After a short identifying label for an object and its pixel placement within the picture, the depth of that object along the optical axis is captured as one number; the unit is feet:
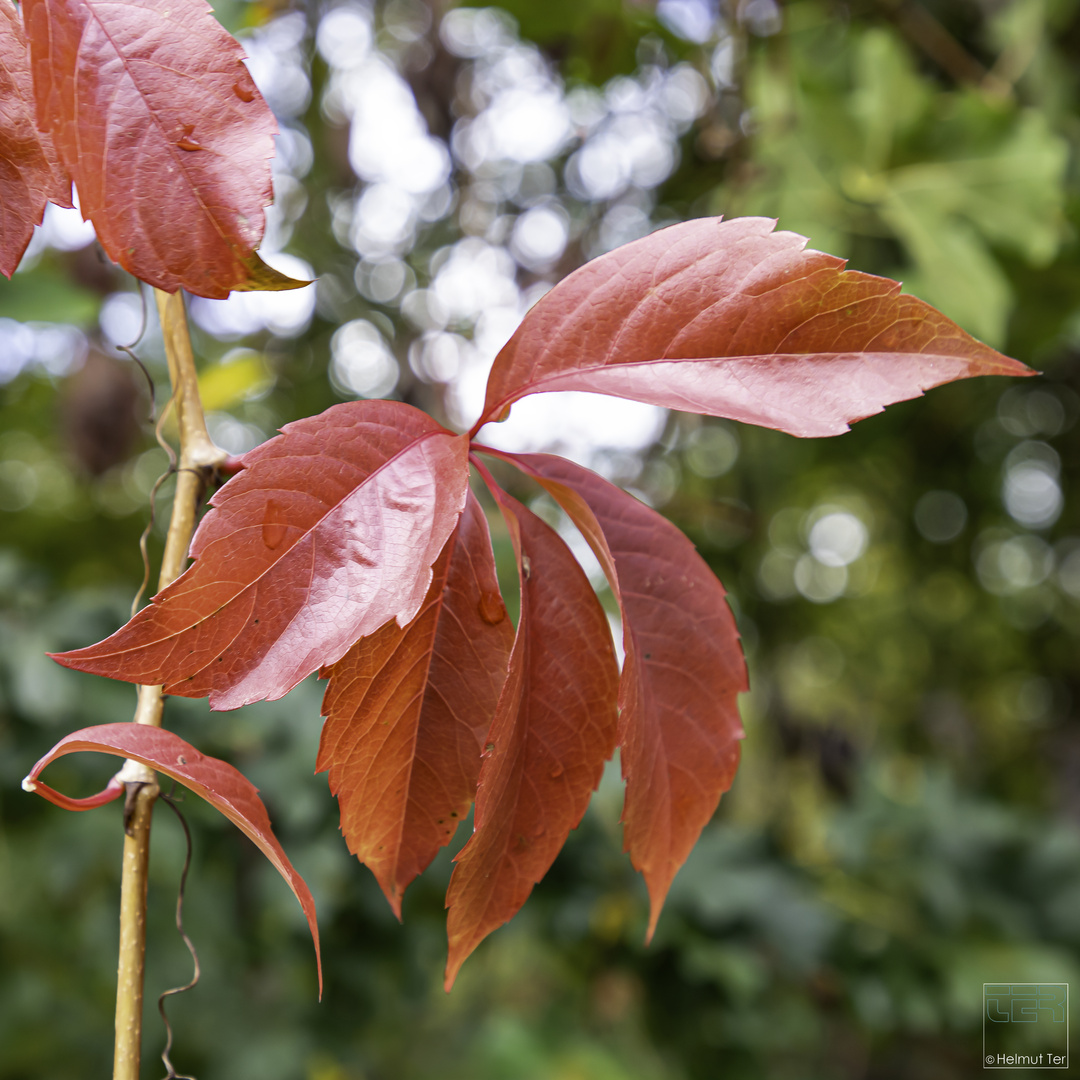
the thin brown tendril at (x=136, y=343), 0.89
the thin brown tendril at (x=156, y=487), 0.81
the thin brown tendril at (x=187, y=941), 0.76
